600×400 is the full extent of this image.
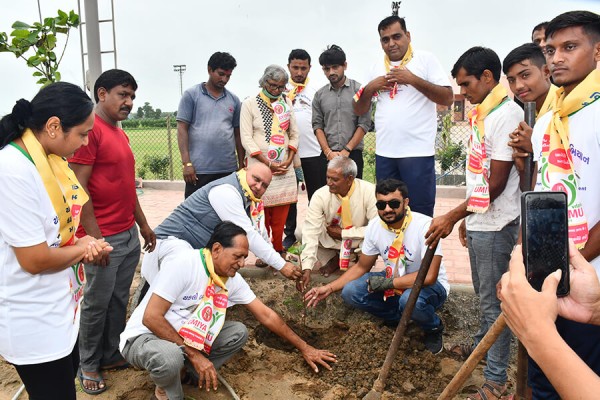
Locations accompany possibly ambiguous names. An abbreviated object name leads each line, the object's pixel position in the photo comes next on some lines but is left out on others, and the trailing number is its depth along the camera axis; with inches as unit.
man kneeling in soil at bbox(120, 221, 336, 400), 114.5
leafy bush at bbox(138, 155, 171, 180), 469.1
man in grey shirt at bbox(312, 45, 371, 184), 195.3
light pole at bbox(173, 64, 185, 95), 1322.0
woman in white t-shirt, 77.3
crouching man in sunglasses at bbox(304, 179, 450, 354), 140.9
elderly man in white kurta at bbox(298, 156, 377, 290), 170.4
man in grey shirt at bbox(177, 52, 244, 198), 187.9
